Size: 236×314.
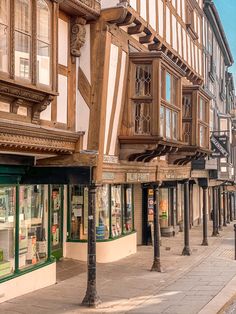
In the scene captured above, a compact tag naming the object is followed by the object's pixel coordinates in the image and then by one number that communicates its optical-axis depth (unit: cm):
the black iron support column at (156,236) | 1441
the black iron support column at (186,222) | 1778
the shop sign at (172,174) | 1572
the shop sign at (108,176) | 1118
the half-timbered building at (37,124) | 847
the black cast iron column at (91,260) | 1033
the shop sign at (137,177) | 1285
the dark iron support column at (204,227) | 2070
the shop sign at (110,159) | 1149
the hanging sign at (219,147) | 2266
